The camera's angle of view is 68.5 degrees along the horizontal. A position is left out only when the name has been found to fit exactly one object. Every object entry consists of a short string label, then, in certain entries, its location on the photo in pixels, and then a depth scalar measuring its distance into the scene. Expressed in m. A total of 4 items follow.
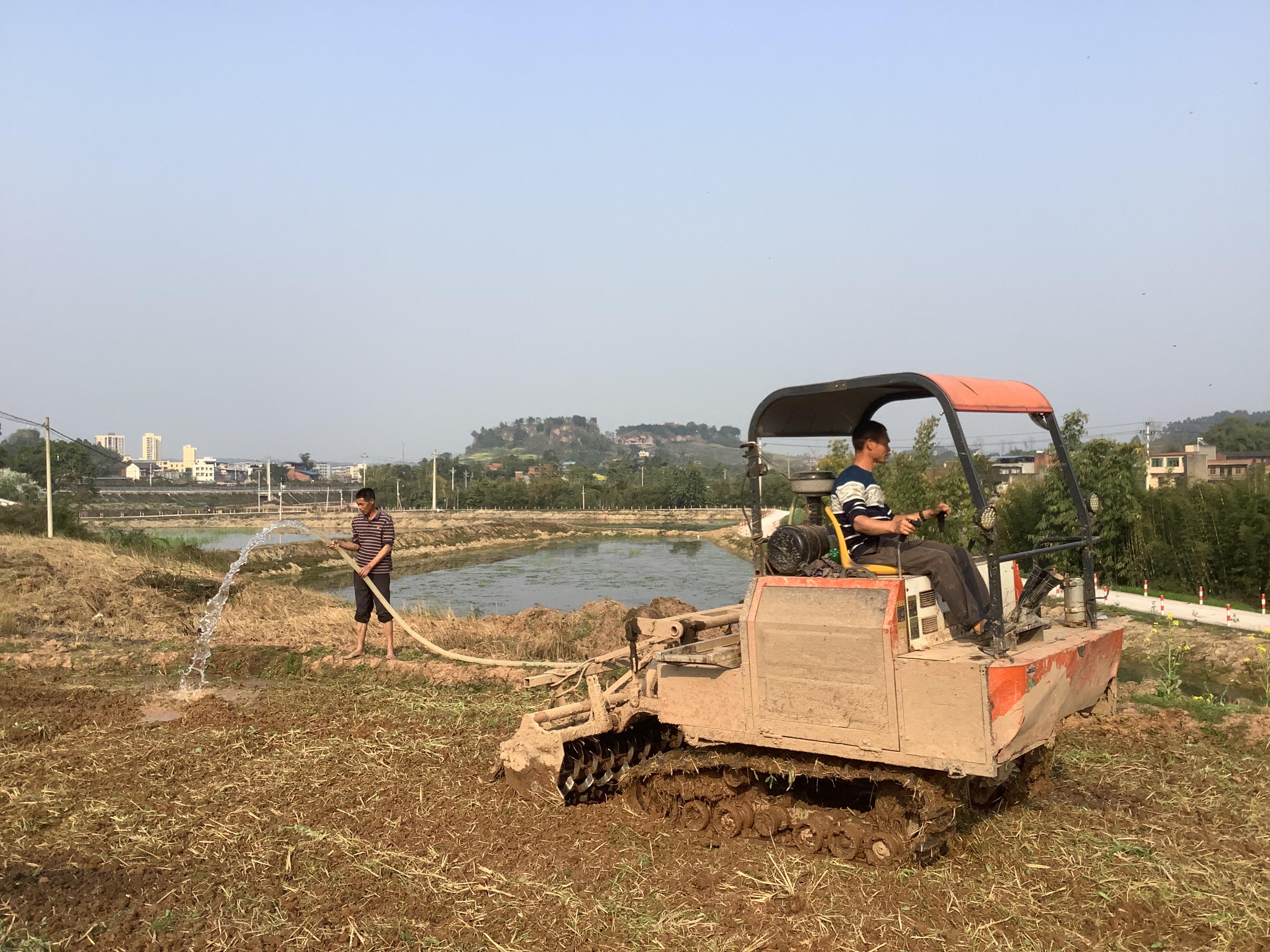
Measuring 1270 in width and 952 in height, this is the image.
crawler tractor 4.57
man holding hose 10.34
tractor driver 5.04
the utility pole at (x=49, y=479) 30.61
